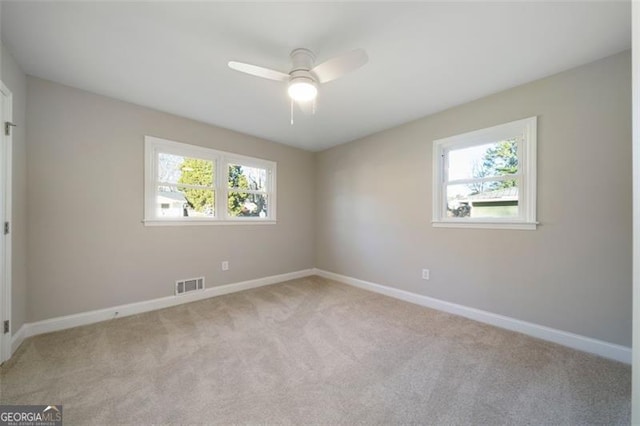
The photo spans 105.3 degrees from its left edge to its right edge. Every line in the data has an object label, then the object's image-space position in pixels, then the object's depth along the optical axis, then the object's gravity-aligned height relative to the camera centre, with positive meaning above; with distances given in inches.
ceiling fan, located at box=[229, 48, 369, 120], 67.1 +41.0
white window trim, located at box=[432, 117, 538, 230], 94.8 +18.2
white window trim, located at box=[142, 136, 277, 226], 117.5 +18.5
